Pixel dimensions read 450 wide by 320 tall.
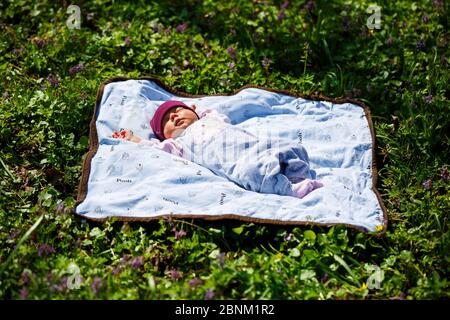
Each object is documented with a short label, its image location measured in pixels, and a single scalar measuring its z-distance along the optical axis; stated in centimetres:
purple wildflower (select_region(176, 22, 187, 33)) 583
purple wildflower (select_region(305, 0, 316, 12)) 604
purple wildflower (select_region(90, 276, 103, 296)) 318
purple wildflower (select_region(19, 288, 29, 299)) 310
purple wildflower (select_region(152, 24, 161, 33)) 580
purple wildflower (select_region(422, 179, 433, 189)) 415
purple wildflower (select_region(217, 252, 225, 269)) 335
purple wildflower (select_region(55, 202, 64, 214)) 386
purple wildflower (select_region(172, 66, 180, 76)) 539
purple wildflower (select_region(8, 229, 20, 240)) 363
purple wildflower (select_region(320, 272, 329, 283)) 345
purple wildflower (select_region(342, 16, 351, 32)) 580
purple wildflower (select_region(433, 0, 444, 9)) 601
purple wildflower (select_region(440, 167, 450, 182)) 421
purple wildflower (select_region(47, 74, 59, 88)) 496
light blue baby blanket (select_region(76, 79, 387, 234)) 388
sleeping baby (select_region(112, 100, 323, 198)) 407
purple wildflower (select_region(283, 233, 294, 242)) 371
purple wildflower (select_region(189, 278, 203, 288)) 333
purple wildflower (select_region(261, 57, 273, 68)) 535
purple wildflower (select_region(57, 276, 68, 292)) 316
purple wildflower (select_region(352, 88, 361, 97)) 520
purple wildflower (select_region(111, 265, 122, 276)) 341
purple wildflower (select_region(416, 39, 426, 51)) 545
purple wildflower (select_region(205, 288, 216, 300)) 320
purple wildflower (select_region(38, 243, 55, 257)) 348
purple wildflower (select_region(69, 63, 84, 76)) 517
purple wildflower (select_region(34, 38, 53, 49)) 547
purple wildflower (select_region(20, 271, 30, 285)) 321
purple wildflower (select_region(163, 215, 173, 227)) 378
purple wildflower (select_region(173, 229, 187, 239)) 370
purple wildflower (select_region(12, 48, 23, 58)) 539
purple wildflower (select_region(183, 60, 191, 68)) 550
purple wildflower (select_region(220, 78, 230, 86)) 523
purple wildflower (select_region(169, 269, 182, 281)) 348
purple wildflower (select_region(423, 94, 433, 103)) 482
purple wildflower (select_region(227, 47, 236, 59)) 550
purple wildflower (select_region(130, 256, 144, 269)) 348
